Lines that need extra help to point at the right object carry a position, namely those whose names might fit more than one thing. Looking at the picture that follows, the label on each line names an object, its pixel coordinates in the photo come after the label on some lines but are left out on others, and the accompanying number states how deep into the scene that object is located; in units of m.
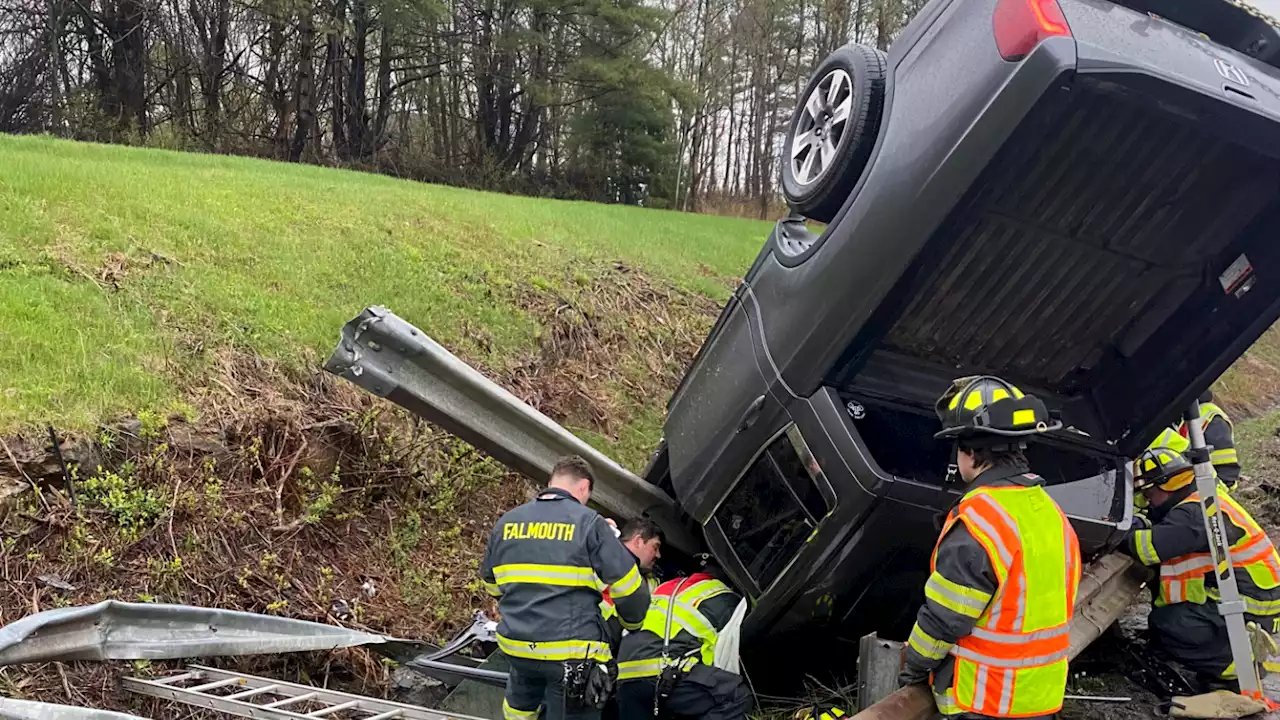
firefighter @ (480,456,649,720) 3.31
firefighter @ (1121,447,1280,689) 4.09
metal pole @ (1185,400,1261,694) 3.80
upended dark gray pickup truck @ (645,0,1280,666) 2.48
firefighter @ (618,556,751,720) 3.59
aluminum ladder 3.22
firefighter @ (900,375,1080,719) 2.67
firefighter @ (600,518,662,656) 3.78
